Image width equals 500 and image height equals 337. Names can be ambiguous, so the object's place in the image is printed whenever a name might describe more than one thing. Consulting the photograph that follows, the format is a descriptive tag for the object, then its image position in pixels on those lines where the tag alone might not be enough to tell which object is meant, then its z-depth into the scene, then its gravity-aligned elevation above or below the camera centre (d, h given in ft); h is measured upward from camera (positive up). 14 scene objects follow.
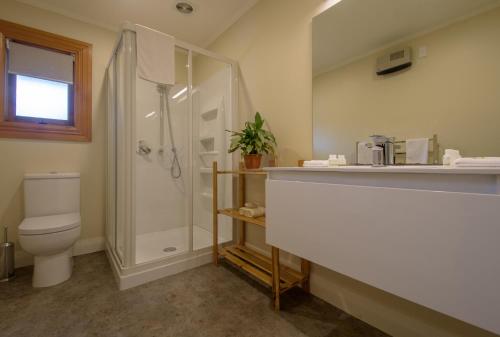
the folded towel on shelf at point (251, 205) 5.88 -1.03
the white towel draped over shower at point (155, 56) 5.16 +2.68
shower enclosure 5.20 +0.23
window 6.14 +2.43
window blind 6.21 +3.04
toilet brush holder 5.49 -2.40
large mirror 3.13 +1.58
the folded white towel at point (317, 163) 4.22 +0.08
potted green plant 5.53 +0.62
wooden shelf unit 4.42 -2.37
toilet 4.85 -1.34
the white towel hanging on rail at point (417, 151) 3.54 +0.27
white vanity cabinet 2.01 -0.72
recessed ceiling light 6.56 +4.84
